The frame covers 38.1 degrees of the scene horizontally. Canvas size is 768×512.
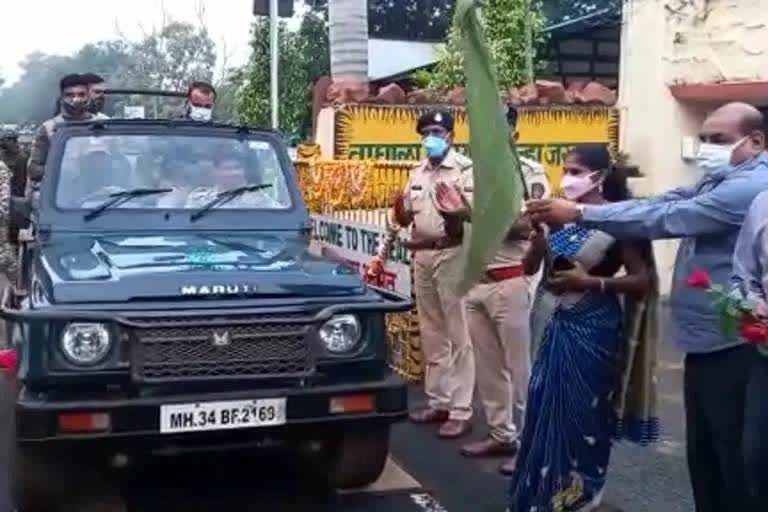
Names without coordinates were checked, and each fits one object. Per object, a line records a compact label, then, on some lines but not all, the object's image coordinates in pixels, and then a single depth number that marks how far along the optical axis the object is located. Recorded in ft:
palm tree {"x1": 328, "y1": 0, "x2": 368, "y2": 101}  36.86
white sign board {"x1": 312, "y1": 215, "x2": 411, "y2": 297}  24.59
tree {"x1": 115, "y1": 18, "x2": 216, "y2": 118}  115.75
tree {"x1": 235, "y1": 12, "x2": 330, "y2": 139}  77.77
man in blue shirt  12.75
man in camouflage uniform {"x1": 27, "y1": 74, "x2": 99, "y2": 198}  22.09
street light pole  48.73
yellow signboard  34.83
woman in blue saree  14.69
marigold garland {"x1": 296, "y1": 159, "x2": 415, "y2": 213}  28.96
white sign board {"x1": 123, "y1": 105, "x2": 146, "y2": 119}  45.84
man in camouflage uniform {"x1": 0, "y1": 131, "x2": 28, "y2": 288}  23.47
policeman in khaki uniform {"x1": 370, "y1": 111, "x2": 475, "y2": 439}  20.42
